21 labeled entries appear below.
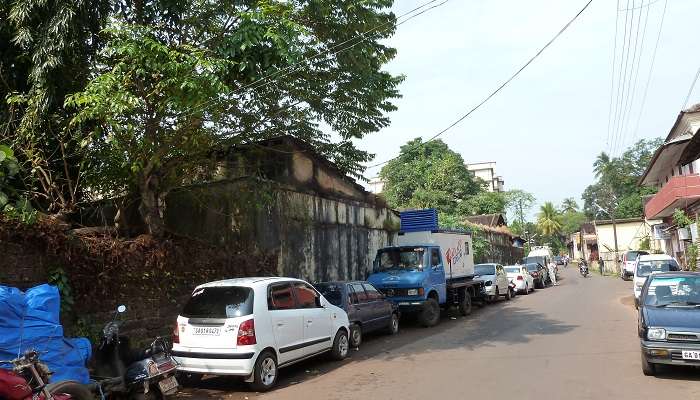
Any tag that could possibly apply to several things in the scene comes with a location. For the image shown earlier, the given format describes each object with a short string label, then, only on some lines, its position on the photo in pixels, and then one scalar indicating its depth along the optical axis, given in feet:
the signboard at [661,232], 123.44
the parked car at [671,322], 24.73
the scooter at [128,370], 23.09
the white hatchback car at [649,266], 57.30
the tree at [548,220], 276.82
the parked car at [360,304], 37.88
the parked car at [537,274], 100.70
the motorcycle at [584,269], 144.97
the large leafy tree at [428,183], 143.02
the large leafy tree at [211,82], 28.22
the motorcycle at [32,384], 17.57
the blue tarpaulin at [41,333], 20.12
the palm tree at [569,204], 393.29
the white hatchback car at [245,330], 25.94
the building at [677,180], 82.84
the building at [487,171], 382.63
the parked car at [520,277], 85.81
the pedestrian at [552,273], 113.50
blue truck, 47.55
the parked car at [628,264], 109.40
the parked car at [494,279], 70.83
